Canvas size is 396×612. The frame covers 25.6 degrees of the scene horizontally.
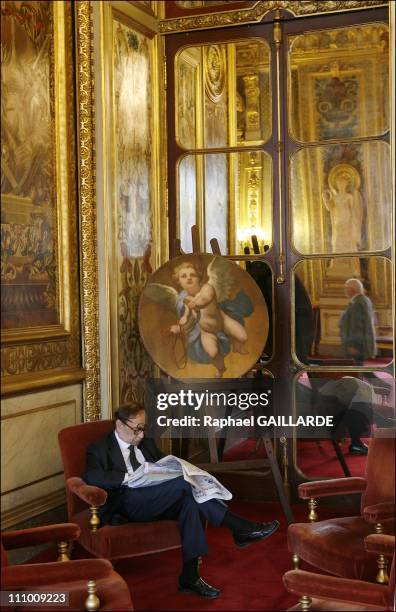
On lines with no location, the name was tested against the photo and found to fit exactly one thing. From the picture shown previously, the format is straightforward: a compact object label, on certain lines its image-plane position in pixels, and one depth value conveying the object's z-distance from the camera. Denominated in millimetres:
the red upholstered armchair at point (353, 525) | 3771
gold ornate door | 5465
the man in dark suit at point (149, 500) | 4230
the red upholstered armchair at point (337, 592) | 2871
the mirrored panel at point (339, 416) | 5492
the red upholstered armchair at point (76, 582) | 3199
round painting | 5047
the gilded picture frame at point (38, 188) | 4594
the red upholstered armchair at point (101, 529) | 4215
